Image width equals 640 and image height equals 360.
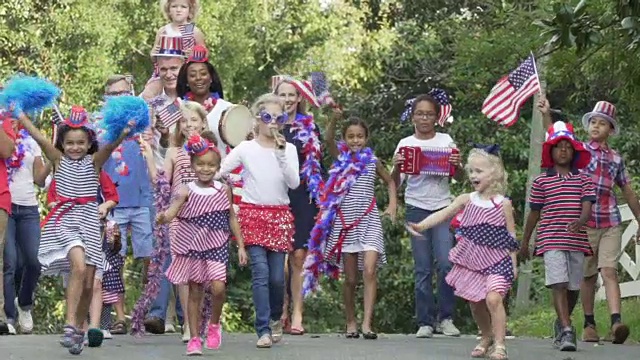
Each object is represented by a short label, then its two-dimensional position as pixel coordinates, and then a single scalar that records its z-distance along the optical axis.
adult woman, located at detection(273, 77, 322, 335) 15.37
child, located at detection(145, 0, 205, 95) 15.63
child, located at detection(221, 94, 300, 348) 13.66
